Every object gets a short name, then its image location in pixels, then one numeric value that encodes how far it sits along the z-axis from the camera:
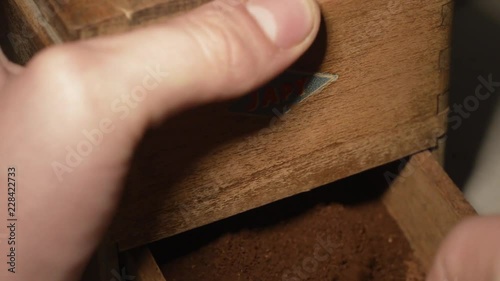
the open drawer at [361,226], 0.29
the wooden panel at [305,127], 0.24
